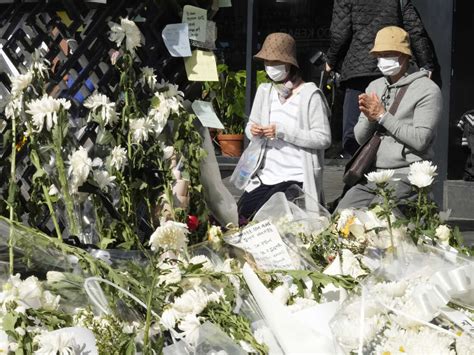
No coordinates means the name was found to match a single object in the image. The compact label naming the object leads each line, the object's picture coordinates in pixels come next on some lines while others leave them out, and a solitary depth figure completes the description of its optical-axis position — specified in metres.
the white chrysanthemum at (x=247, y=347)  2.66
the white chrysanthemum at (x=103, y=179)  4.30
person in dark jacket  10.55
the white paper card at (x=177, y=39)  4.97
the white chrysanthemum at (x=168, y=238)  3.52
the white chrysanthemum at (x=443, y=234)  3.99
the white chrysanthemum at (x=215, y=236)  3.68
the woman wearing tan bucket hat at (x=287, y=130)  8.66
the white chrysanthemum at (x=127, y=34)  4.74
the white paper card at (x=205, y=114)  5.16
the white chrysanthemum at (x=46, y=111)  4.28
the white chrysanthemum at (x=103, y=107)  4.56
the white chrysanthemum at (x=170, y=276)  2.99
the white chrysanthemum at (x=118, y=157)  4.47
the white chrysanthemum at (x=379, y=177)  4.41
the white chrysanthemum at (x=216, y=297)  2.86
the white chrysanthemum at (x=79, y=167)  4.21
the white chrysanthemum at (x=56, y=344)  2.48
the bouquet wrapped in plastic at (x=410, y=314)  2.53
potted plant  13.99
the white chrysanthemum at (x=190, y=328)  2.69
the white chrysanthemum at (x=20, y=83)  4.49
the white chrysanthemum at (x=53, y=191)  4.47
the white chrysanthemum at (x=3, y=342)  2.53
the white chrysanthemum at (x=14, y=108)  4.48
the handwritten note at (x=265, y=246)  3.46
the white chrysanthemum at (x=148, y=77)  4.84
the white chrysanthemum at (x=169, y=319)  2.78
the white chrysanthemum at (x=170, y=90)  4.84
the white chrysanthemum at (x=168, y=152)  4.70
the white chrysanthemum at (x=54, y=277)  2.97
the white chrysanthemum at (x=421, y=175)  4.32
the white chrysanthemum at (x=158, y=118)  4.70
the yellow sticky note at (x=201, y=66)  5.11
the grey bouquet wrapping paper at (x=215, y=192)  5.22
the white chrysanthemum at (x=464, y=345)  2.55
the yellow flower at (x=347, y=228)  3.98
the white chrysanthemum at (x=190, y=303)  2.81
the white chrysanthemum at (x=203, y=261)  3.20
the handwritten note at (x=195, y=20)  4.99
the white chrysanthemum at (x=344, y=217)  4.07
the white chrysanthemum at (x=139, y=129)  4.57
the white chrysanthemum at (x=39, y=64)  4.62
